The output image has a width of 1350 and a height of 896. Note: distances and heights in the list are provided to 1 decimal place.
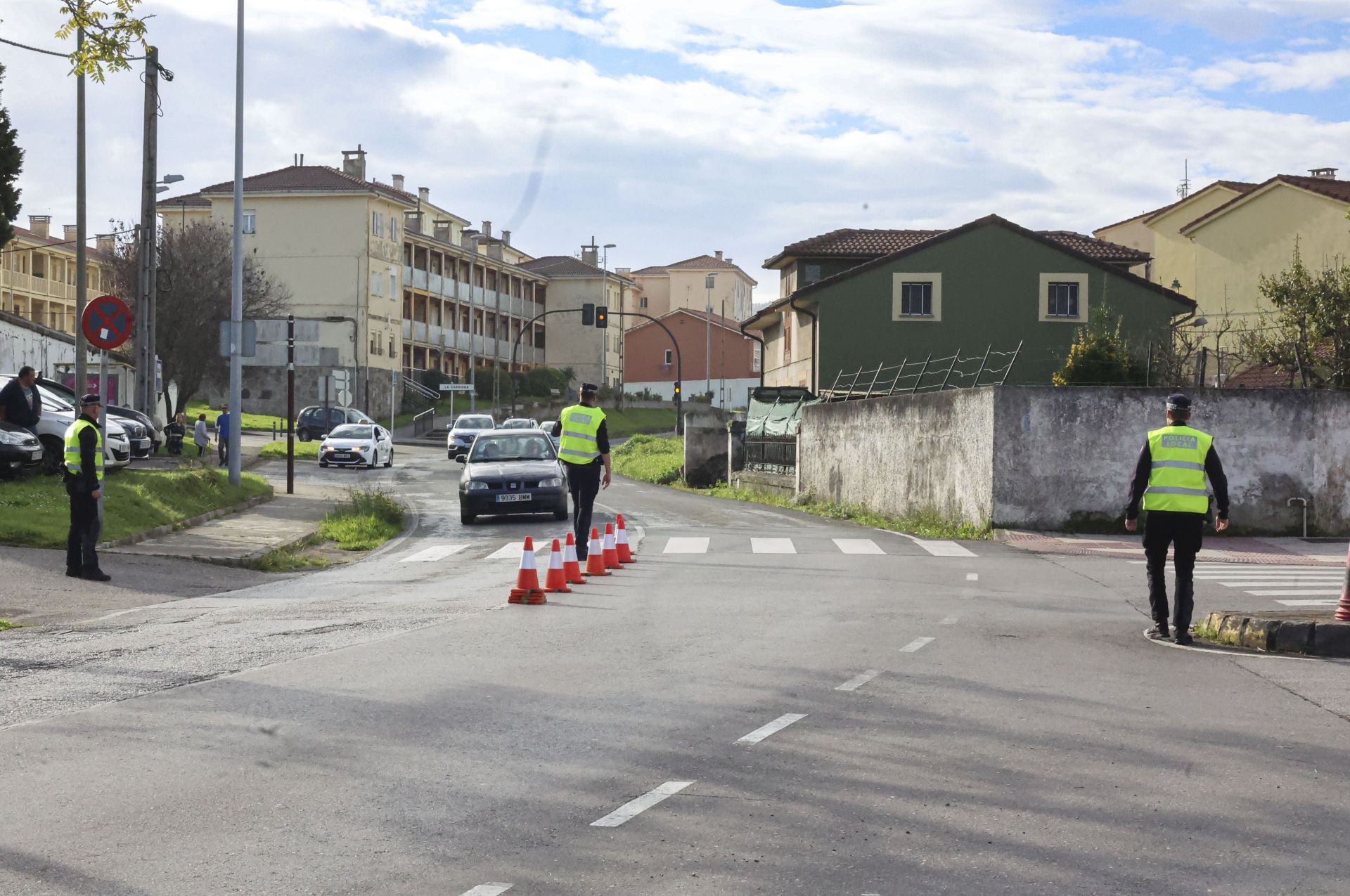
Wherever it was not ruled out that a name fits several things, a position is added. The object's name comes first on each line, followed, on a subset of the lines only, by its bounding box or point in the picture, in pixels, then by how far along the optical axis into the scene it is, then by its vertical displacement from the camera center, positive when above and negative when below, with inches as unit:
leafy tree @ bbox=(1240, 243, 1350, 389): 1044.5 +73.5
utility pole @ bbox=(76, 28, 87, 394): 1199.6 +141.2
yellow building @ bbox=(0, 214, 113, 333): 3516.2 +287.2
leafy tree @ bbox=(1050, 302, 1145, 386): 1288.1 +43.5
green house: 2011.6 +149.1
